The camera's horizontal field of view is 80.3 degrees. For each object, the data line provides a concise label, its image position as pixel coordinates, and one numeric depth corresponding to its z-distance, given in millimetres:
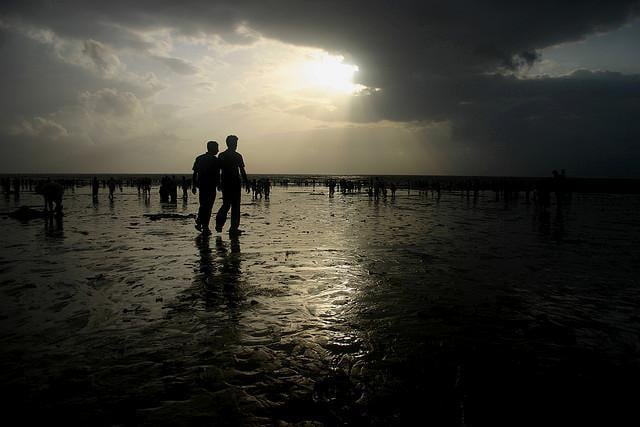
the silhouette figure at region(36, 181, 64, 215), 18109
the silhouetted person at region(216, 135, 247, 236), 10523
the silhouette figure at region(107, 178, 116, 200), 40050
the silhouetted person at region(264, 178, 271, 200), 42650
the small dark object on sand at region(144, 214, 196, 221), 17816
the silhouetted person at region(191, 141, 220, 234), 10945
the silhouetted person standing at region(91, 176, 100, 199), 39491
